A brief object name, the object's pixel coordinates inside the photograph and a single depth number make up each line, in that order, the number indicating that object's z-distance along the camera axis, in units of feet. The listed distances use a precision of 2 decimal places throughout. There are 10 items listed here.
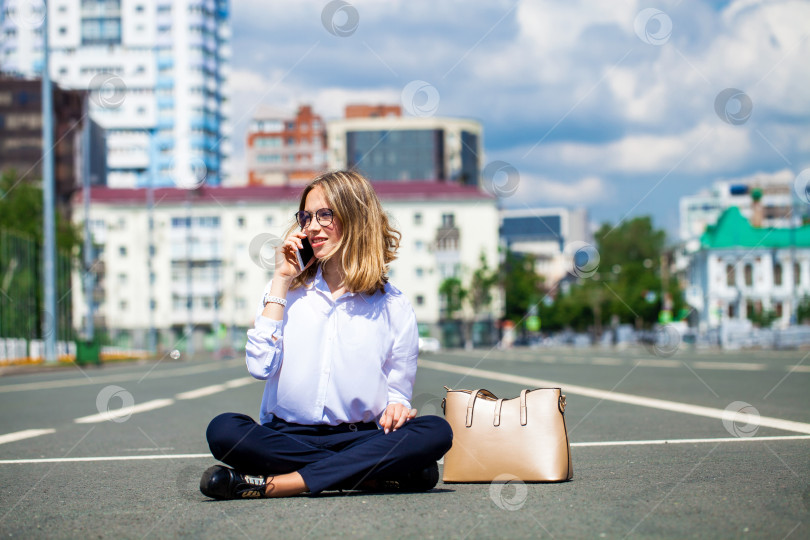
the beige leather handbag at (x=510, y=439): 14.29
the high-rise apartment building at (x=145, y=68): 370.67
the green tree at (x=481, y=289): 255.70
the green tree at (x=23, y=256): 108.17
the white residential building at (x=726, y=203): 439.63
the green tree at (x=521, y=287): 323.16
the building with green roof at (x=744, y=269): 293.84
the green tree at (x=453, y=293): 253.96
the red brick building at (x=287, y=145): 400.47
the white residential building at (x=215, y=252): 271.08
